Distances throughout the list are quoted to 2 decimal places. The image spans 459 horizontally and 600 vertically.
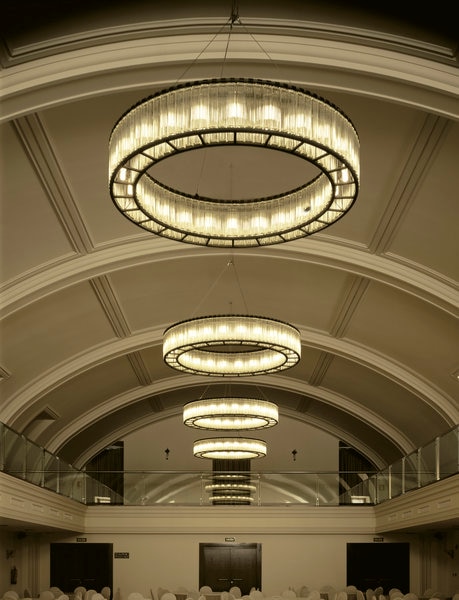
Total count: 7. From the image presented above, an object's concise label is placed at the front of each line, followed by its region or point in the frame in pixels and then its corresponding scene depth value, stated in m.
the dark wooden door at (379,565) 23.72
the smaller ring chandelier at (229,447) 21.45
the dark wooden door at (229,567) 23.78
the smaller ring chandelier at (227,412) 17.19
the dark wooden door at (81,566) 23.80
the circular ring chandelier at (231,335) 12.48
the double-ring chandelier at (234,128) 6.55
